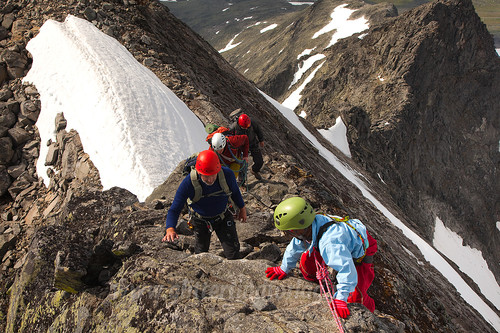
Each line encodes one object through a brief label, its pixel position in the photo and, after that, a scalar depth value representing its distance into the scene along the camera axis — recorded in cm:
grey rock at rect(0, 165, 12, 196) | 1123
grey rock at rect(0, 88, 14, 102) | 1359
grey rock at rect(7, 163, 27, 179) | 1167
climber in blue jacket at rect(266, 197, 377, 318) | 430
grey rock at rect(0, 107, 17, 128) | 1261
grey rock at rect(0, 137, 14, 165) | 1177
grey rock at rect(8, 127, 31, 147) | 1240
